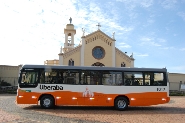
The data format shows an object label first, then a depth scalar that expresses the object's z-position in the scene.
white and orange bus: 9.53
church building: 26.64
